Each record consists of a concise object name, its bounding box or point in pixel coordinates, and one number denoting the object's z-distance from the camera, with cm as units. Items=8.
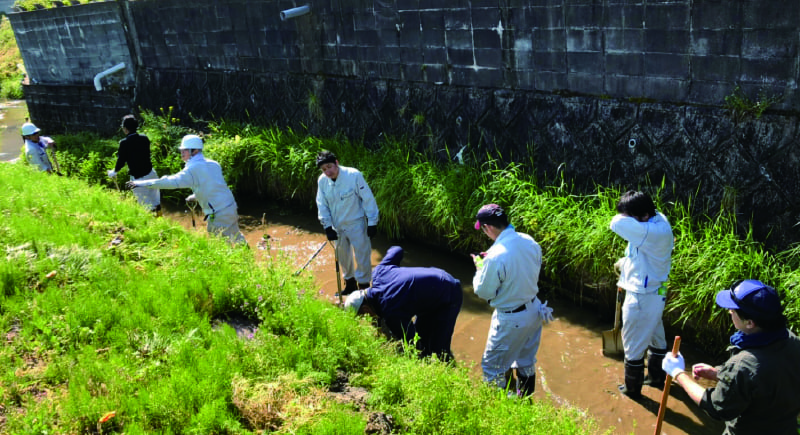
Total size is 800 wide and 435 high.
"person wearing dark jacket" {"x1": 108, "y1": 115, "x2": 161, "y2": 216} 824
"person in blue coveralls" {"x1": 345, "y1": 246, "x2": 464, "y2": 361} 496
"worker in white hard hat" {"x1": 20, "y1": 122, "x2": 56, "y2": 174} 900
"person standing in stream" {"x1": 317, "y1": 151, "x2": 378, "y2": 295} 667
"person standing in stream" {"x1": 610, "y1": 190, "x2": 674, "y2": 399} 474
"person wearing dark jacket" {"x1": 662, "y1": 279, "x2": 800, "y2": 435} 307
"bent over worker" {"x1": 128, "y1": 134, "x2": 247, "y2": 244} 676
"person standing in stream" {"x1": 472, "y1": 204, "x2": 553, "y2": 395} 462
